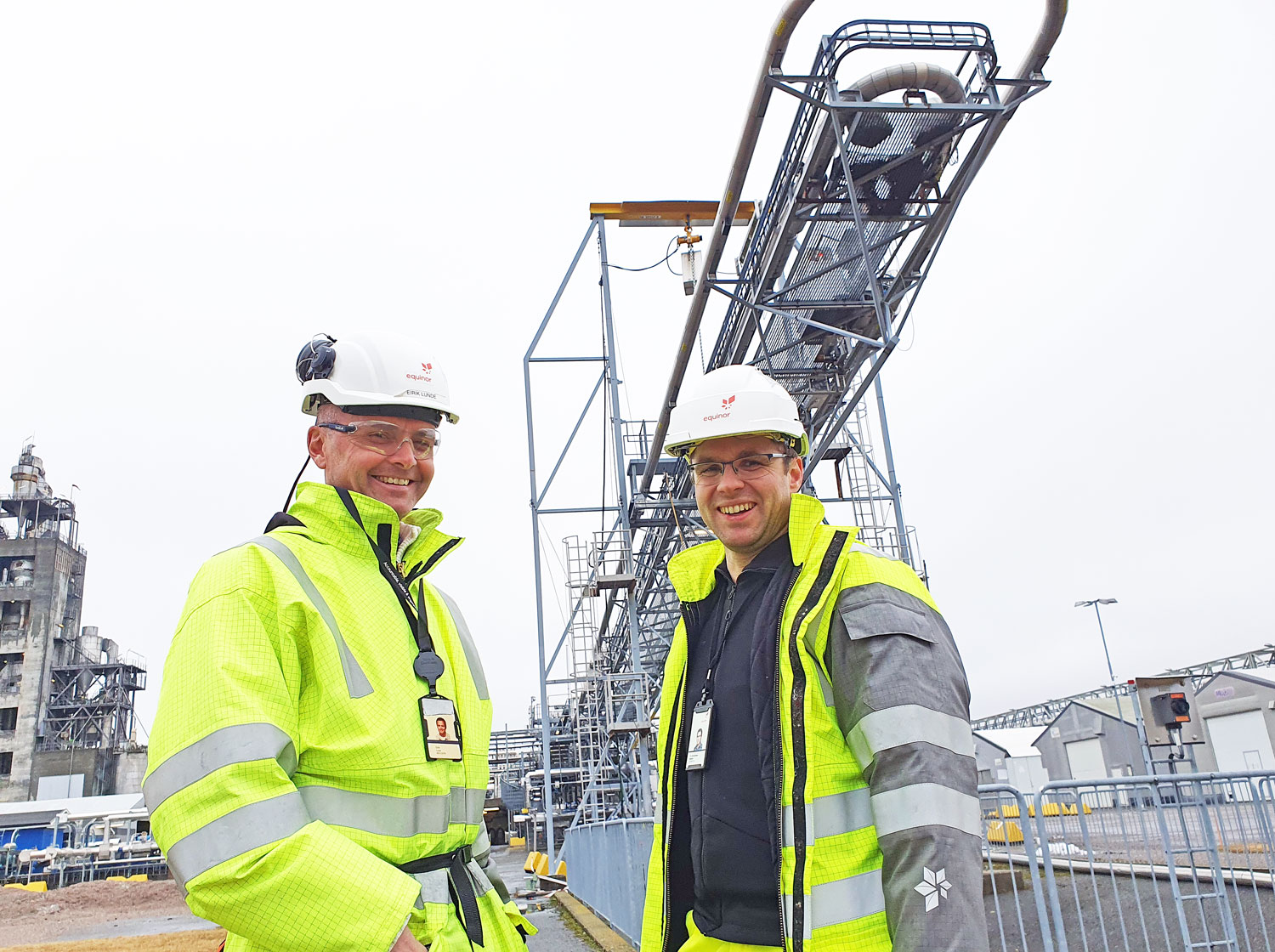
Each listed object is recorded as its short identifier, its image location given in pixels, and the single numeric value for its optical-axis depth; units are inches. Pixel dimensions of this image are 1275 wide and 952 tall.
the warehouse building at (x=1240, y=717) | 935.0
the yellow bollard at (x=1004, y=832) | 200.4
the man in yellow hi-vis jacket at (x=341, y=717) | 61.5
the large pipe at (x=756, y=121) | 297.7
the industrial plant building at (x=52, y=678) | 1793.8
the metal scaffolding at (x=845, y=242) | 316.8
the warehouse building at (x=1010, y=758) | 1022.4
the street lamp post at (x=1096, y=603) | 1258.0
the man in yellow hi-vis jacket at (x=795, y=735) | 73.4
